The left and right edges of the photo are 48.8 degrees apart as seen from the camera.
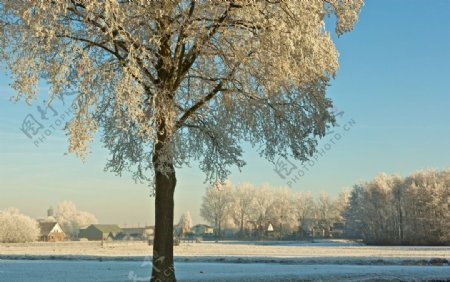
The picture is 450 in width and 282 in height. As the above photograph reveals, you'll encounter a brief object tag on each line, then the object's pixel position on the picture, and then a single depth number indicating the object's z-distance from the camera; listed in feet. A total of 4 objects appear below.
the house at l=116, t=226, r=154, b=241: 401.04
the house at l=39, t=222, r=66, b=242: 457.51
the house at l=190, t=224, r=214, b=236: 564.63
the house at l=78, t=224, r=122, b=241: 537.07
